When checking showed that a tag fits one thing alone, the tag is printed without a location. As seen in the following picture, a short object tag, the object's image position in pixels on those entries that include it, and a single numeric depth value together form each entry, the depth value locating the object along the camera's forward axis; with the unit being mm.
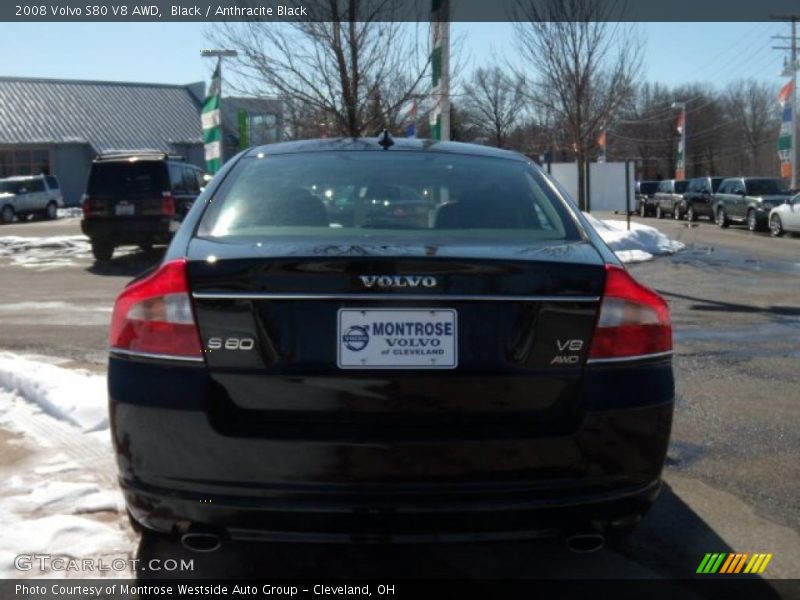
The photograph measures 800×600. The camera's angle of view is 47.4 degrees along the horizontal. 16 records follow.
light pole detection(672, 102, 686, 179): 55725
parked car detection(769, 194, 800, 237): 24734
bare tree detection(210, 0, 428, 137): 15859
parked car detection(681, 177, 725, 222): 33500
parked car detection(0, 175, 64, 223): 36438
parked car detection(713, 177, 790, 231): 27812
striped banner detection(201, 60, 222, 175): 22266
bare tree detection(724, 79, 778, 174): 90875
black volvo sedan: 2740
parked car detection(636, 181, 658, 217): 40822
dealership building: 49406
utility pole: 38875
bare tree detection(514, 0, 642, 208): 23547
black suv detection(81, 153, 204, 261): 16547
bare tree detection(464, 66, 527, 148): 52125
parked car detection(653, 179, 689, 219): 37000
